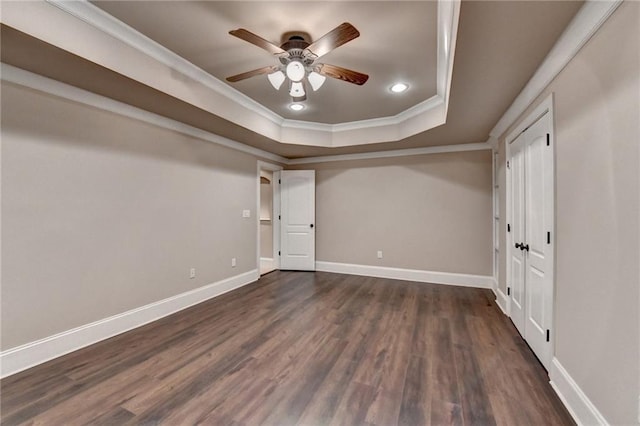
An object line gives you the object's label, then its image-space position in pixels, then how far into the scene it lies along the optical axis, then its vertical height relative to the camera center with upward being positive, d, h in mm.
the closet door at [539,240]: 2111 -224
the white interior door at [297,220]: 5656 -131
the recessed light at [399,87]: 3203 +1541
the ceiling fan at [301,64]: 1949 +1264
